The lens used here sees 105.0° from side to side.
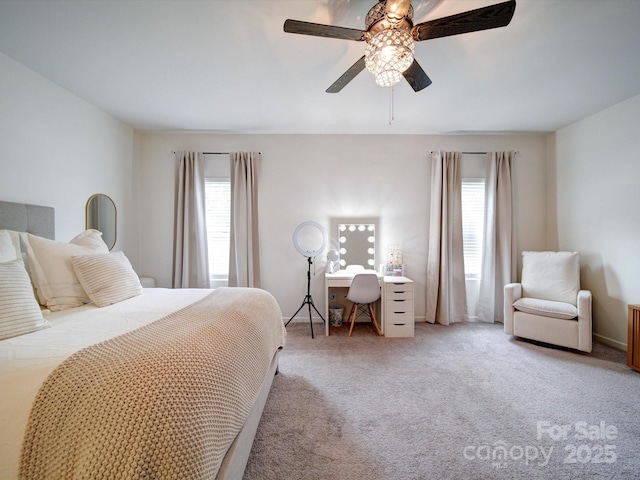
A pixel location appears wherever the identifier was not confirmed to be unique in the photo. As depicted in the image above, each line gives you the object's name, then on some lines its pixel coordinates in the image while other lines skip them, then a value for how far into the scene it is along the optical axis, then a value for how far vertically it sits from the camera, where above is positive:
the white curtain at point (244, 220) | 3.39 +0.23
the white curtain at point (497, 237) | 3.41 -0.01
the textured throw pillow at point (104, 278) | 1.71 -0.30
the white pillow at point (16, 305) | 1.16 -0.34
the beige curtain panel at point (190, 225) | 3.35 +0.16
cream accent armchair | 2.48 -0.74
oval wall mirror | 2.74 +0.25
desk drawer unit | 3.00 -0.89
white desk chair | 2.92 -0.63
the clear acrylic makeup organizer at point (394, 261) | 3.41 -0.35
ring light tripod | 3.16 -0.14
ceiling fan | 1.26 +1.11
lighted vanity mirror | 3.57 -0.12
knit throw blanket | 0.66 -0.53
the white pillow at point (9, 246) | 1.45 -0.05
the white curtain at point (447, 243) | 3.40 -0.09
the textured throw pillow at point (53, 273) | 1.61 -0.25
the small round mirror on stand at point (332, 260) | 3.42 -0.33
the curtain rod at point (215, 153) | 3.47 +1.19
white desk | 3.04 -0.56
